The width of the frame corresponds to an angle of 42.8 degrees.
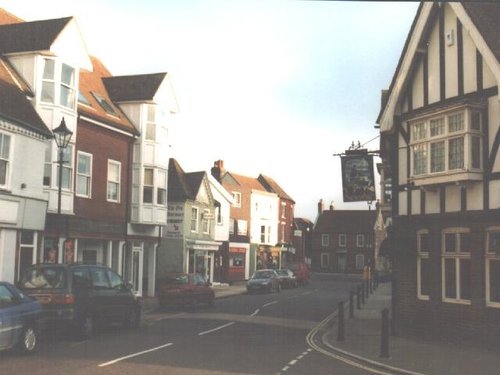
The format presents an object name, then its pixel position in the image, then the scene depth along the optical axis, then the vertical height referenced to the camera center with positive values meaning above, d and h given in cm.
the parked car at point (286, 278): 4723 -190
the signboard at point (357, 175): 1950 +243
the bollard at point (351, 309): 2183 -191
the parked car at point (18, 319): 1229 -146
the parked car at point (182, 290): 2672 -172
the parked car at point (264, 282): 4041 -192
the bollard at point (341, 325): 1608 -179
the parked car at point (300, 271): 5275 -158
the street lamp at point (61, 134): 1930 +347
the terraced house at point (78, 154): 2158 +379
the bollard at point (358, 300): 2551 -189
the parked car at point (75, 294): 1559 -119
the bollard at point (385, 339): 1325 -175
